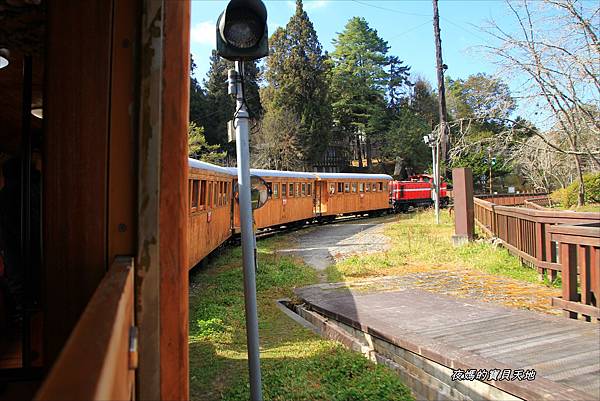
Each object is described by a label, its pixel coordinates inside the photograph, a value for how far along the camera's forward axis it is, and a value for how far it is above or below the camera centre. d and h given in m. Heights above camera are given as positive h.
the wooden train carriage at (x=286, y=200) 16.39 +0.03
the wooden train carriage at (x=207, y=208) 8.89 -0.13
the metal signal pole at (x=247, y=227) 3.33 -0.19
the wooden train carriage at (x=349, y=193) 22.75 +0.36
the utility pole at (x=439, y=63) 24.97 +7.49
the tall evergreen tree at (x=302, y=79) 37.84 +9.77
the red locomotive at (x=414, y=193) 29.39 +0.41
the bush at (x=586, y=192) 17.67 +0.21
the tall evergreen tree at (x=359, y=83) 43.94 +10.86
